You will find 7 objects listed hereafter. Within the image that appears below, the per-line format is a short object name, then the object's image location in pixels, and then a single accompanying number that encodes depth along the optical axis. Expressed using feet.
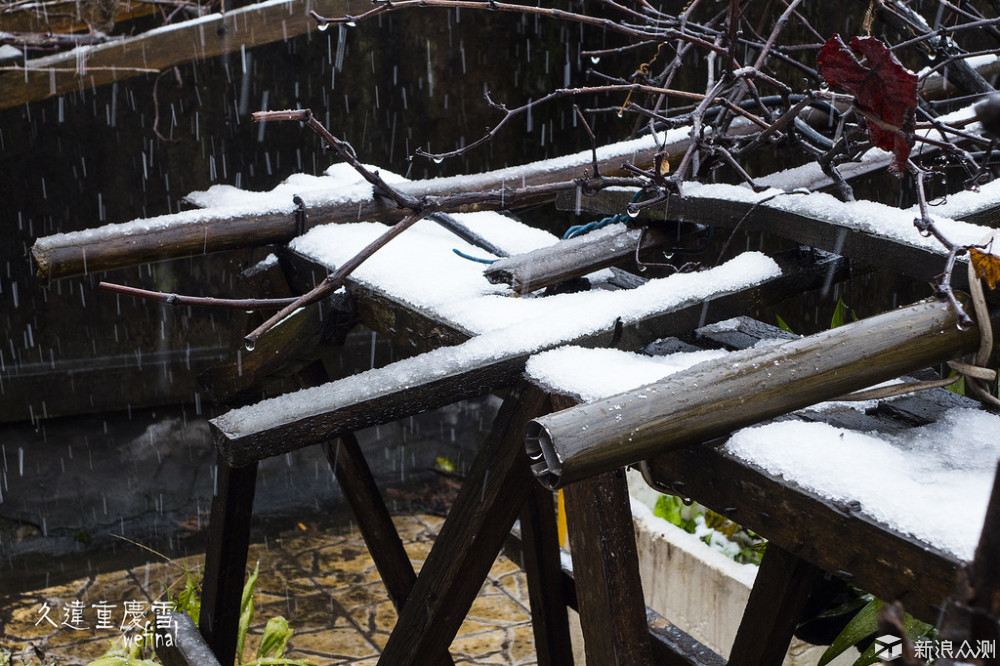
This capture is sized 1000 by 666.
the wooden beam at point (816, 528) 4.03
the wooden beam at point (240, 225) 8.79
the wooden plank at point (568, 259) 7.38
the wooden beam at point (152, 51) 13.26
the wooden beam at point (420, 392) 5.59
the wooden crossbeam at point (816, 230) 5.75
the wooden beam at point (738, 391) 4.23
